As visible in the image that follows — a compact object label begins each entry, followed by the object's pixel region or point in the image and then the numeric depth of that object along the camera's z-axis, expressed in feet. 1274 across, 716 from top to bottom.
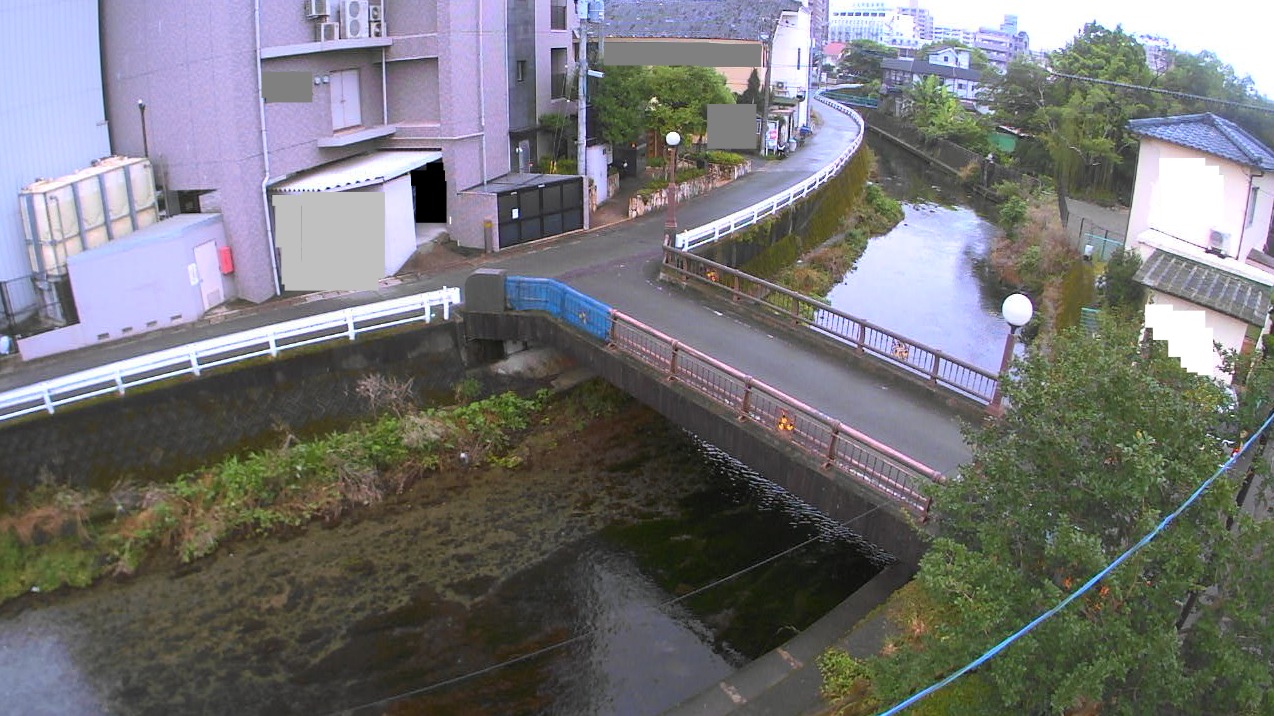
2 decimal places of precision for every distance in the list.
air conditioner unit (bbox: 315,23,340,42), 63.46
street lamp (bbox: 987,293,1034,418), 33.22
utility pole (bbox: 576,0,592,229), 73.77
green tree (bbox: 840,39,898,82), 285.84
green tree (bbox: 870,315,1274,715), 21.36
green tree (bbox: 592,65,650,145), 88.28
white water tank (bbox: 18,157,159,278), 50.70
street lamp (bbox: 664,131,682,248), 62.54
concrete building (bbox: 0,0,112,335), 50.67
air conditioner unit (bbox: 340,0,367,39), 66.33
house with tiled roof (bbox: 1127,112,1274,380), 50.98
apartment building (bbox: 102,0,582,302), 57.00
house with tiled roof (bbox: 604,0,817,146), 124.57
